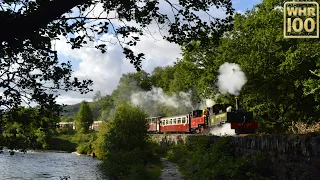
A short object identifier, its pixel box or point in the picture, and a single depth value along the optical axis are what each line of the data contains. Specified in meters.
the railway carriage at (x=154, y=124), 43.50
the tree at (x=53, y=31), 4.77
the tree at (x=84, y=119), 73.31
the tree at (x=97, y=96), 122.64
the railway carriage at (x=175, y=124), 33.84
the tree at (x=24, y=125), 5.96
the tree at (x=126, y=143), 22.61
